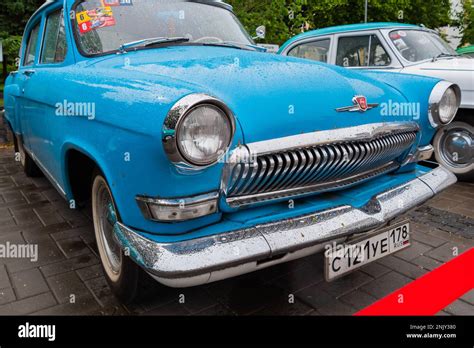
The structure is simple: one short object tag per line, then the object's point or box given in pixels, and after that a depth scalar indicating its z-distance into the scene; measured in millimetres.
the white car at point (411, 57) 4703
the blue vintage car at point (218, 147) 1700
